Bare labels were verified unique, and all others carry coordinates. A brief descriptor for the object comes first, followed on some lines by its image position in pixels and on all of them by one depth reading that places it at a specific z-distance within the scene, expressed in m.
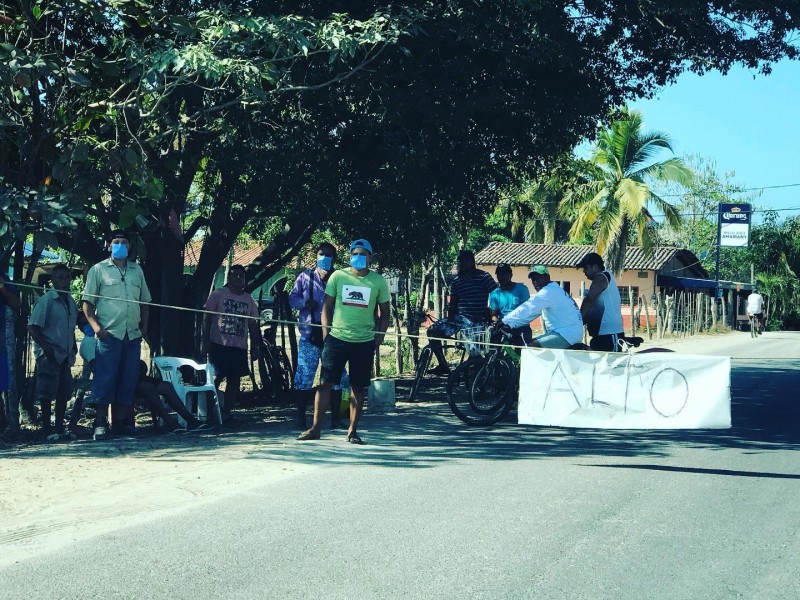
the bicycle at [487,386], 11.47
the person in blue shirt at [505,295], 13.75
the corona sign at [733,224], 48.28
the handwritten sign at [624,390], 9.04
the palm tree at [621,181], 36.09
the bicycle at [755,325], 39.62
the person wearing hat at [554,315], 11.52
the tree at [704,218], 63.41
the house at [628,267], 49.59
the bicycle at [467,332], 12.66
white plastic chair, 11.19
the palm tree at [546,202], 18.33
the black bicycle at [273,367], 14.35
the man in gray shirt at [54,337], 10.29
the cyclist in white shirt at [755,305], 38.44
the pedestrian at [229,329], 11.70
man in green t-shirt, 10.05
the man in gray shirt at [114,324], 10.20
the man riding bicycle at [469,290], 13.98
